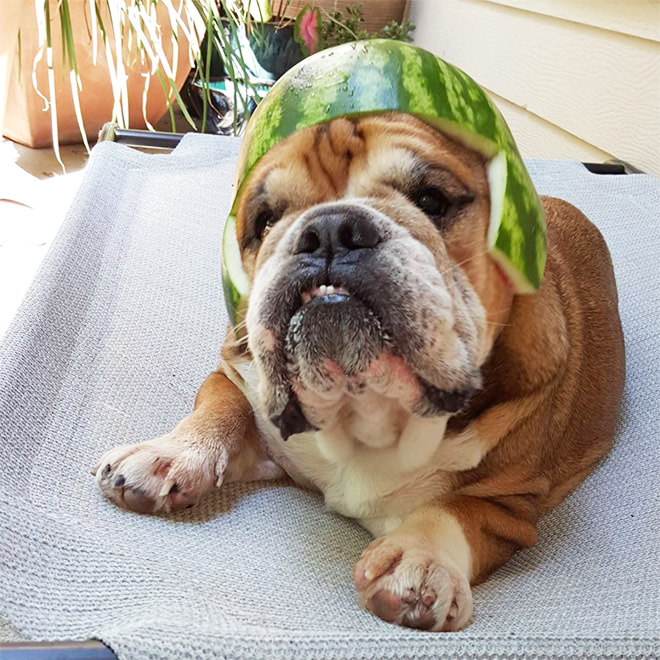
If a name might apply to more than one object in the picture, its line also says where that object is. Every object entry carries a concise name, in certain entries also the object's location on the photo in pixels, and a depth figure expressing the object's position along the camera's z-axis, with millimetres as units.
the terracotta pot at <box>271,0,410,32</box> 2701
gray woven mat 648
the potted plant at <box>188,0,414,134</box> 2521
